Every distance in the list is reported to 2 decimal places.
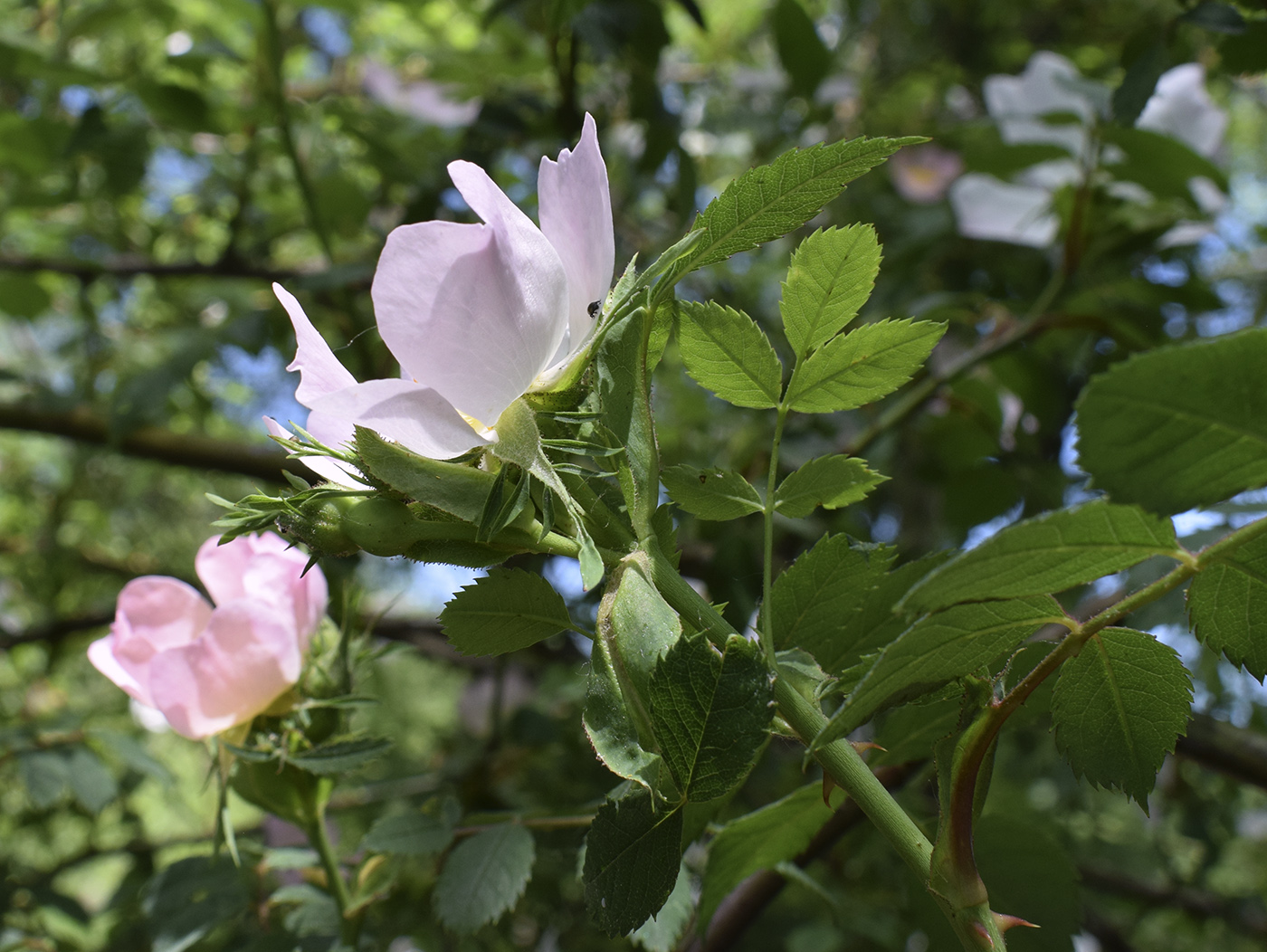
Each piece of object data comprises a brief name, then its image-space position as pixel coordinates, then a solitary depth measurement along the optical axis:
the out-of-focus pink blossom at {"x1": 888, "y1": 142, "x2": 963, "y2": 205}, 0.71
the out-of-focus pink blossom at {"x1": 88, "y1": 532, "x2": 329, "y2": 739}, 0.17
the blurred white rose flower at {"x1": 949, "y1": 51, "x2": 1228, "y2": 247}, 0.38
